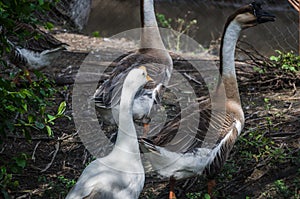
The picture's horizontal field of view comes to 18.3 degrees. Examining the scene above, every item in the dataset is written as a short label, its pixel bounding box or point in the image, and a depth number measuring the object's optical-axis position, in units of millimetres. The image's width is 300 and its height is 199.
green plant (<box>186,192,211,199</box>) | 8461
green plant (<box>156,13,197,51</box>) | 17440
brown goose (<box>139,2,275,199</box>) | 7591
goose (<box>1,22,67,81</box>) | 12293
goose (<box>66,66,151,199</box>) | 6584
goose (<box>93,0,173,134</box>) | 9576
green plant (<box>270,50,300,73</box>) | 13070
